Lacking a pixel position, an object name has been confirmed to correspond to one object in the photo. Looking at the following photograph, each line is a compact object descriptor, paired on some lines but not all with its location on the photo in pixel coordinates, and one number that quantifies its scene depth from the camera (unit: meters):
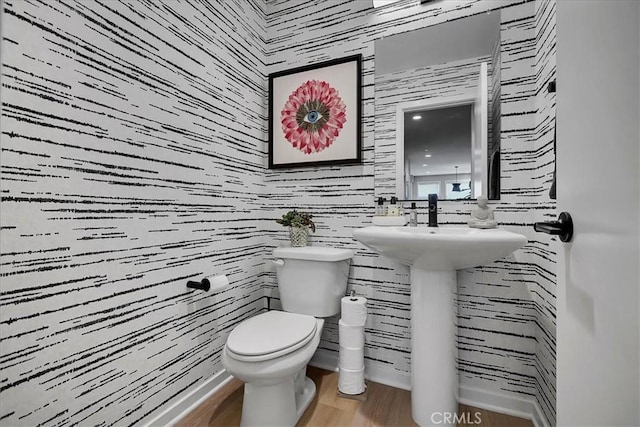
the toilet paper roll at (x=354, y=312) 1.58
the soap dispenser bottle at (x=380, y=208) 1.65
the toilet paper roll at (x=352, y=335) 1.58
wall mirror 1.54
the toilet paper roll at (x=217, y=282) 1.46
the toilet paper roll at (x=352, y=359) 1.58
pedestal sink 1.25
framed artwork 1.79
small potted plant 1.80
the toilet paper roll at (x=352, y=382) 1.58
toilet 1.19
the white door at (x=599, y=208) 0.42
